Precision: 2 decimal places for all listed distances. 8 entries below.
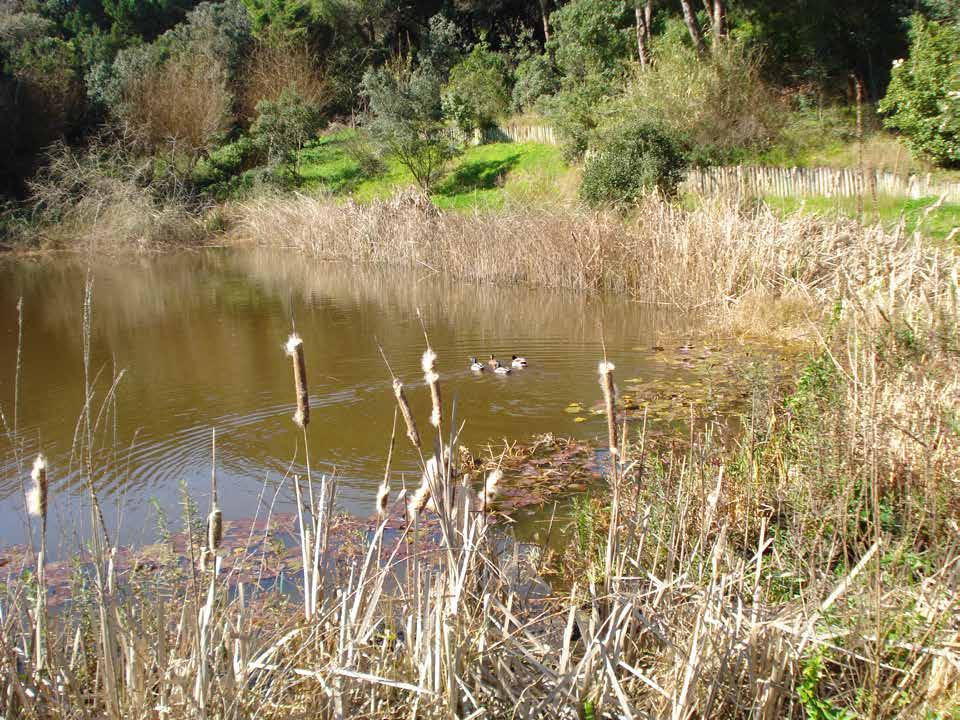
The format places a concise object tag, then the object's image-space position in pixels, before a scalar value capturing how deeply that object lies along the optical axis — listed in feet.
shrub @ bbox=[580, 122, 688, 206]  49.32
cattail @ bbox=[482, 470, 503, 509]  7.97
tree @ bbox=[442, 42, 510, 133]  90.43
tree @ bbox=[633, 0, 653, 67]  77.20
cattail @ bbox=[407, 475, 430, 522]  7.85
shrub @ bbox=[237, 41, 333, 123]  107.04
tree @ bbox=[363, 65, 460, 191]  82.99
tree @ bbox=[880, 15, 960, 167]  50.96
